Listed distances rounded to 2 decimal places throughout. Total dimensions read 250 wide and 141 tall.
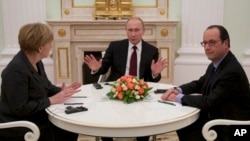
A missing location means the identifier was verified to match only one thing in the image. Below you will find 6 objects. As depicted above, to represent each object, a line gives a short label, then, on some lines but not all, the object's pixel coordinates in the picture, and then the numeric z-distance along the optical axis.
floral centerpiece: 2.20
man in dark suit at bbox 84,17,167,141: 3.18
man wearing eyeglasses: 2.02
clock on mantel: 4.79
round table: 1.81
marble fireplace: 4.68
